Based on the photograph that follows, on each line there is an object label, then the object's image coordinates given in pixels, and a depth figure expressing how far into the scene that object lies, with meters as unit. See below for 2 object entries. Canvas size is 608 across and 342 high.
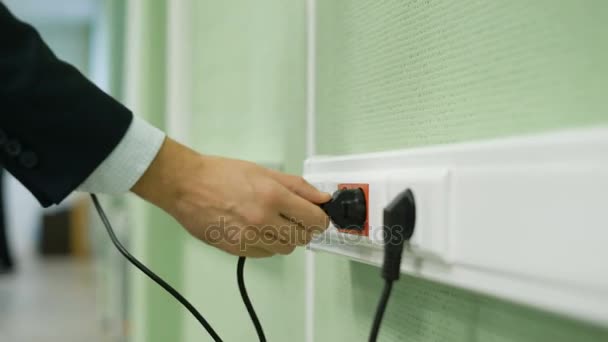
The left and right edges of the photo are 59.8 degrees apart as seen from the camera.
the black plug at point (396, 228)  0.39
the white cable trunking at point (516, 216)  0.26
